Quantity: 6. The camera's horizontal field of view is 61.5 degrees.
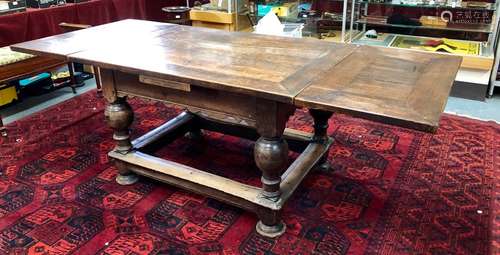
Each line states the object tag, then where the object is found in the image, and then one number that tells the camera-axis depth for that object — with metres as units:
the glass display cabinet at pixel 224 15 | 4.12
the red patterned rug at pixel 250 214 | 1.91
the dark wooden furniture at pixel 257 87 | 1.56
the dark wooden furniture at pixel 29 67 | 3.02
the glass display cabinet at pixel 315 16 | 4.00
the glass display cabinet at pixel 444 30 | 3.46
